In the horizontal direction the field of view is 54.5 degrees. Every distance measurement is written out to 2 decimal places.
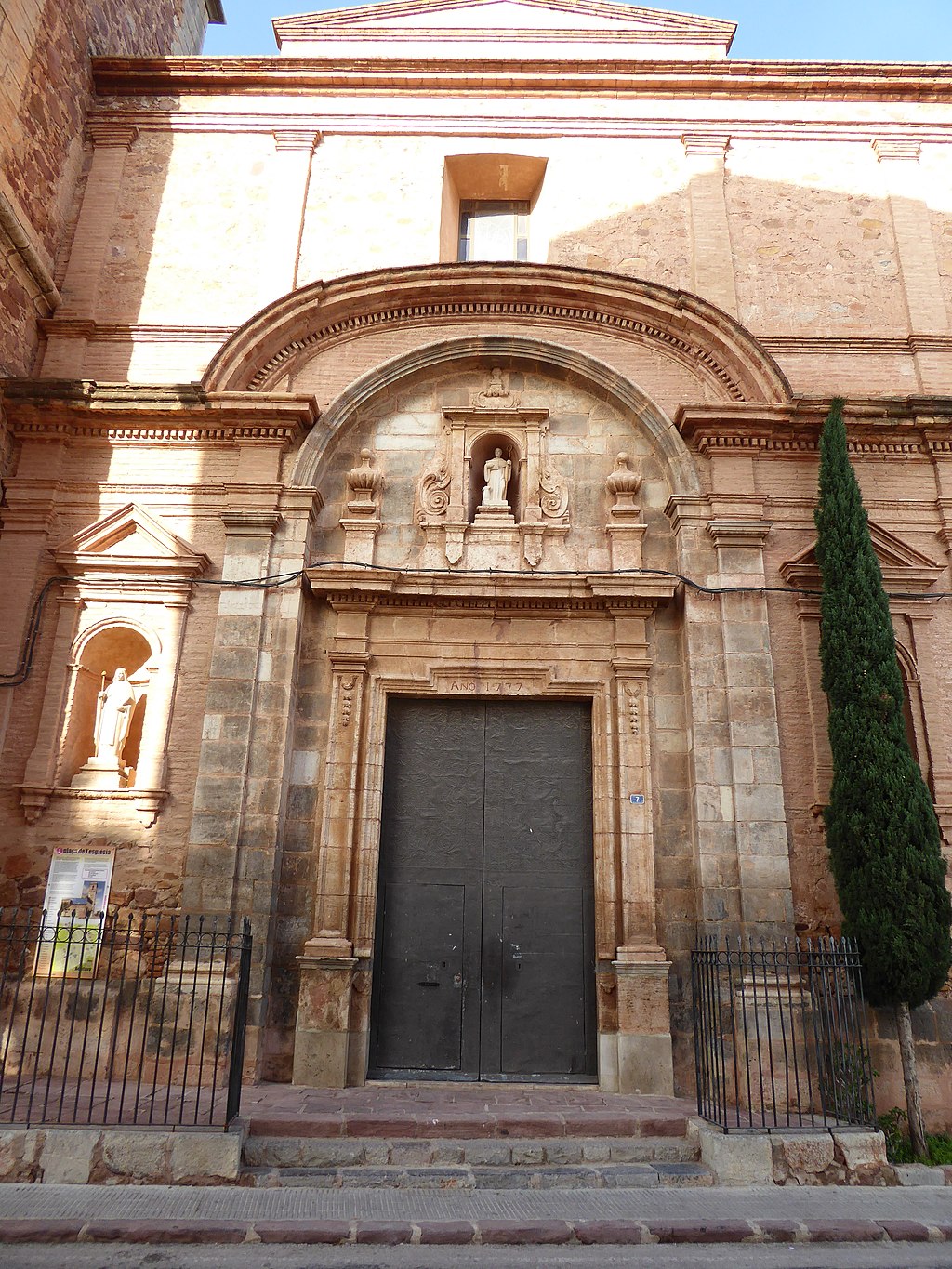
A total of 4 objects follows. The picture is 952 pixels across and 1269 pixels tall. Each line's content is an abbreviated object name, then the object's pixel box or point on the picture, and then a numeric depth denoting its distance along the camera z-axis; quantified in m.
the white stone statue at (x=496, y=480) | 9.30
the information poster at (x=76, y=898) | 7.71
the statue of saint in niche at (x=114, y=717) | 8.38
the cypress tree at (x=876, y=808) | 6.93
